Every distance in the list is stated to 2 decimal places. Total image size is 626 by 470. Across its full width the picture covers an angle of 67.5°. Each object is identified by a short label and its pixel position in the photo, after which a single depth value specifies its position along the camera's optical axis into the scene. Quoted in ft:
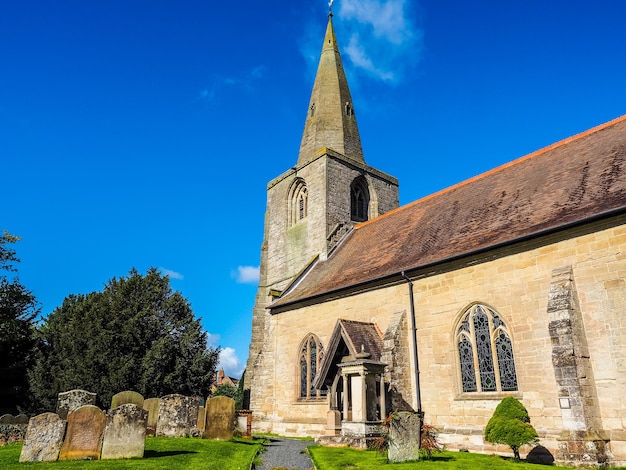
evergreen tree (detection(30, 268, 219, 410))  78.23
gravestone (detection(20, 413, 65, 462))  33.78
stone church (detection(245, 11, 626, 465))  37.83
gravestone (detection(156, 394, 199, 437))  51.52
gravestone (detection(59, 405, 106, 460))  35.06
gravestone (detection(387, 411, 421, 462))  36.15
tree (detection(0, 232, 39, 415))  84.48
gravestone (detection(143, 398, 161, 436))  52.31
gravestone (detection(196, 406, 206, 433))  52.60
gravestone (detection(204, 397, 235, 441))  49.98
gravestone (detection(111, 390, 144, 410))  52.08
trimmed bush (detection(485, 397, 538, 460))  36.76
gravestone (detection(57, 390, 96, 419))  52.95
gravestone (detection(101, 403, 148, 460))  35.79
